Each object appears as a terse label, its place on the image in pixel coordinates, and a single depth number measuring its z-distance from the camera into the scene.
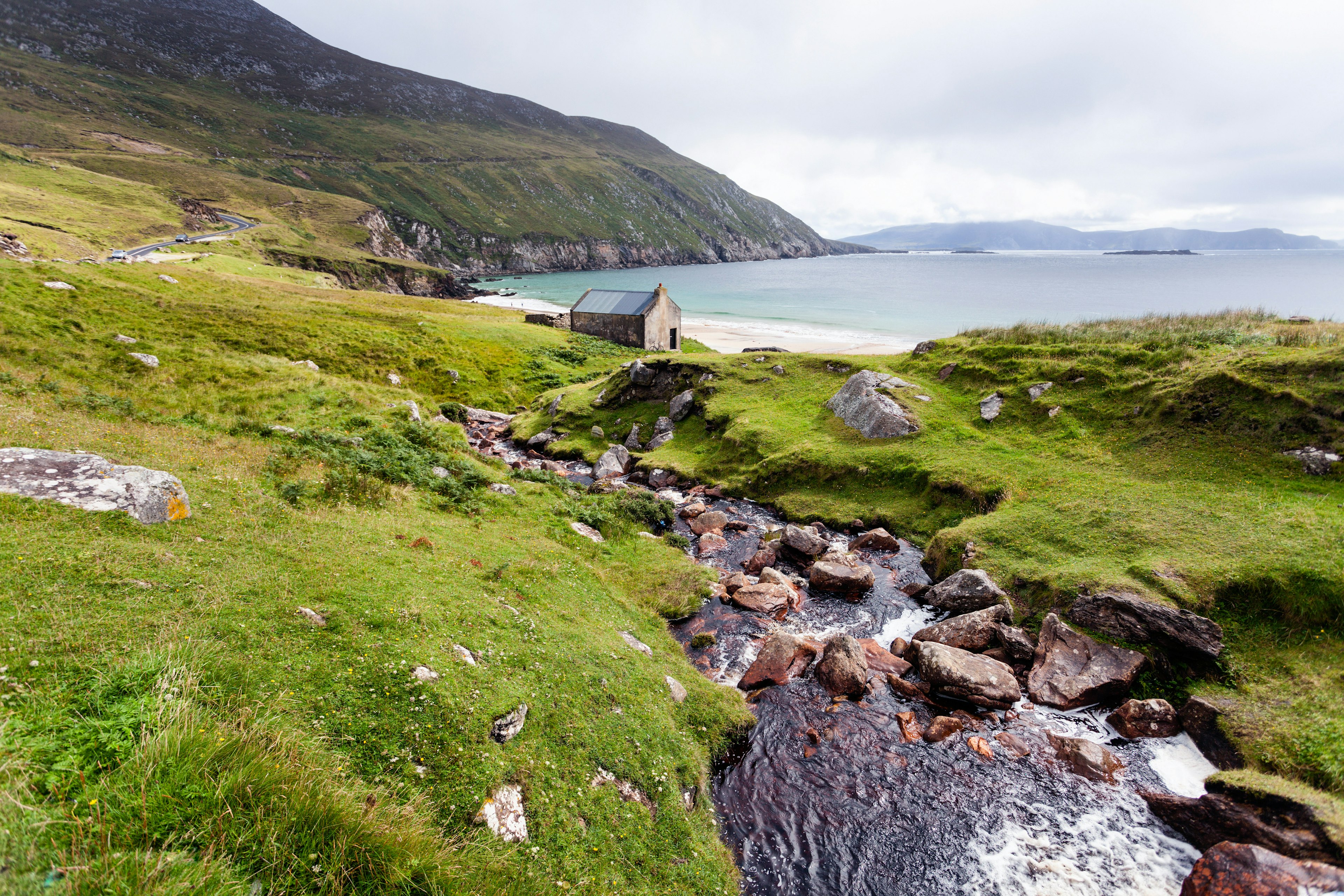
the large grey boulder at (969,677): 15.12
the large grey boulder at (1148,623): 14.68
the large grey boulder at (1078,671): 14.84
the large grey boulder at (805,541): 23.42
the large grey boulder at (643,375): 43.22
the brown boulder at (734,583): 21.12
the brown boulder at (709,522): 26.67
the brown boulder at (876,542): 23.89
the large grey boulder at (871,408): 30.31
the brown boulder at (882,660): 16.86
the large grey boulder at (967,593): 18.64
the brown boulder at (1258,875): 9.02
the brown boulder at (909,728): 14.29
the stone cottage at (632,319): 70.50
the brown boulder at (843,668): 15.73
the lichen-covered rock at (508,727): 10.04
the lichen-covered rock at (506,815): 8.55
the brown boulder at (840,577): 20.98
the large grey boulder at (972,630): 17.20
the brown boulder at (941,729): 14.16
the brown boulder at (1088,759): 12.95
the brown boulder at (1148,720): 13.75
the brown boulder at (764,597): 20.03
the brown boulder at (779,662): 16.30
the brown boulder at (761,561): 22.98
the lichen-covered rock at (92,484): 11.12
